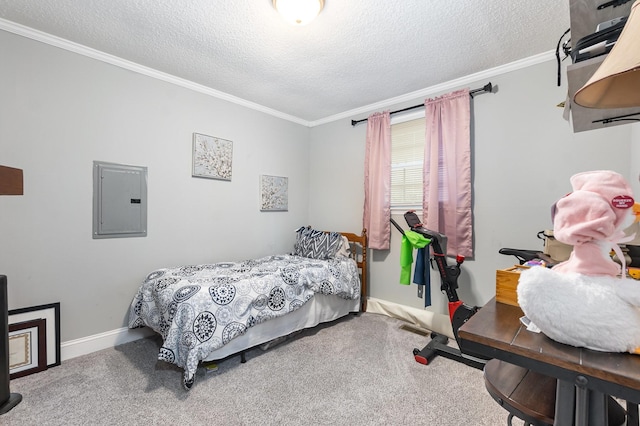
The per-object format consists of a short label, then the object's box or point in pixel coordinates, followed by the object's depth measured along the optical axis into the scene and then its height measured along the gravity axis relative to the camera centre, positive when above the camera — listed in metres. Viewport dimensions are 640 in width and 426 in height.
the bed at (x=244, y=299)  1.96 -0.73
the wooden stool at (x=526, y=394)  0.88 -0.60
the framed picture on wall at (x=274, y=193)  3.61 +0.22
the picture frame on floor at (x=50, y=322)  2.13 -0.85
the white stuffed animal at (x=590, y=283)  0.68 -0.18
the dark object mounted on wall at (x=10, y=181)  0.85 +0.08
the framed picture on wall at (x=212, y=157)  3.03 +0.58
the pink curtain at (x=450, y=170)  2.72 +0.40
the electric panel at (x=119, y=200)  2.44 +0.08
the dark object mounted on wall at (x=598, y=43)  0.96 +0.59
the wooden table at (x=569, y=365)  0.62 -0.36
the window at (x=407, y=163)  3.15 +0.53
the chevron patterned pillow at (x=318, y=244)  3.35 -0.40
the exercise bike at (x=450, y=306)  2.24 -0.74
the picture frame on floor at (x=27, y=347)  2.02 -0.98
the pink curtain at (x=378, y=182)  3.30 +0.33
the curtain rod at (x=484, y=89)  2.63 +1.13
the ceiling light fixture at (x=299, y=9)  1.75 +1.24
